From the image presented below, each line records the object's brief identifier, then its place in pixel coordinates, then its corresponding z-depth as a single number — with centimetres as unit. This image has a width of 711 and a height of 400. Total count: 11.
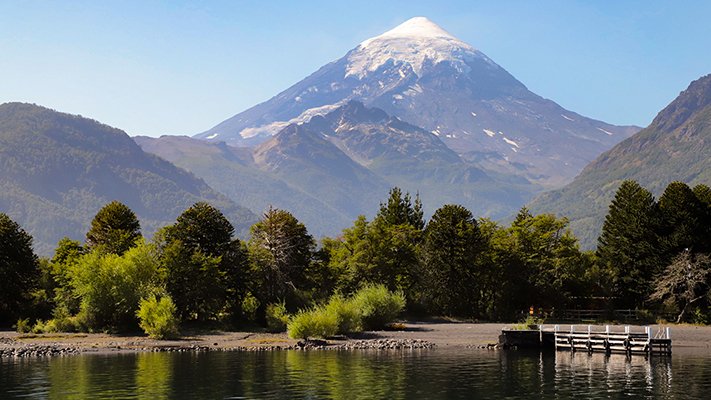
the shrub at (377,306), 7125
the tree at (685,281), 7550
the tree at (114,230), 8219
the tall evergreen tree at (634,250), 8231
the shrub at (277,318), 7169
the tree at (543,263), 8569
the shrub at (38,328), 7012
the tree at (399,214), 10925
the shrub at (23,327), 7062
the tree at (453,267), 8600
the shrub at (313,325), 6231
